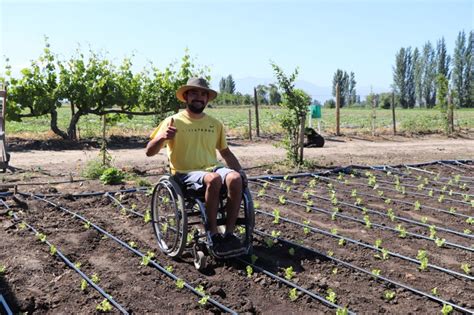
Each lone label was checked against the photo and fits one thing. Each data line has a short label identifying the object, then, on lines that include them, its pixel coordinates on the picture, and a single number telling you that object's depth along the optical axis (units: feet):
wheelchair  12.67
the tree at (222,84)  304.46
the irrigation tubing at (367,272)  10.58
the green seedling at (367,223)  16.72
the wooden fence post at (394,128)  52.75
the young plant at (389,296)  11.09
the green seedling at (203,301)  10.65
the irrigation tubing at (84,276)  10.61
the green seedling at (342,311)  10.02
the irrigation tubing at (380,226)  14.71
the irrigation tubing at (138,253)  10.74
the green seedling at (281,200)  20.10
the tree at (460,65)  196.03
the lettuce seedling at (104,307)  10.45
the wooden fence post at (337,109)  50.57
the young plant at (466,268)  12.62
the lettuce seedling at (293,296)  11.09
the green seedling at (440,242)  14.74
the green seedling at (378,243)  14.53
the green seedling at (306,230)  15.92
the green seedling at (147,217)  17.28
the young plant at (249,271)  12.23
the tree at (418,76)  226.99
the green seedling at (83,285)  11.58
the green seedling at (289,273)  12.19
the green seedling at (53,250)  13.99
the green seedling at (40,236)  15.23
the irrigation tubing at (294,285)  10.69
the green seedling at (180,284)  11.59
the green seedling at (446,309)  10.23
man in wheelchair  12.76
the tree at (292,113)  28.37
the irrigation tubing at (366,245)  12.48
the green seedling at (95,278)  11.94
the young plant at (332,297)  10.82
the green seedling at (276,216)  17.11
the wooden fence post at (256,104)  48.90
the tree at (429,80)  221.05
